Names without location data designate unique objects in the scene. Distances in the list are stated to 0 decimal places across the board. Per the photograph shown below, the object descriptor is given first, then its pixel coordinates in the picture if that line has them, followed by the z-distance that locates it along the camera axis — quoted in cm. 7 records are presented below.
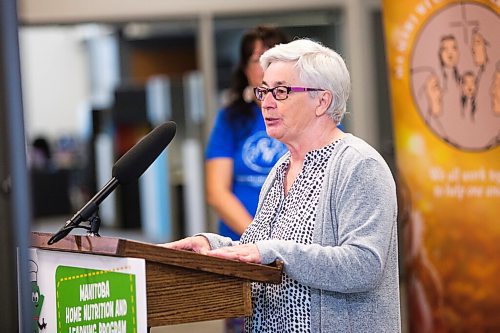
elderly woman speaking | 447
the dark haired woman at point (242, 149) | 734
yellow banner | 832
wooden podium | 419
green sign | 427
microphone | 434
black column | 325
